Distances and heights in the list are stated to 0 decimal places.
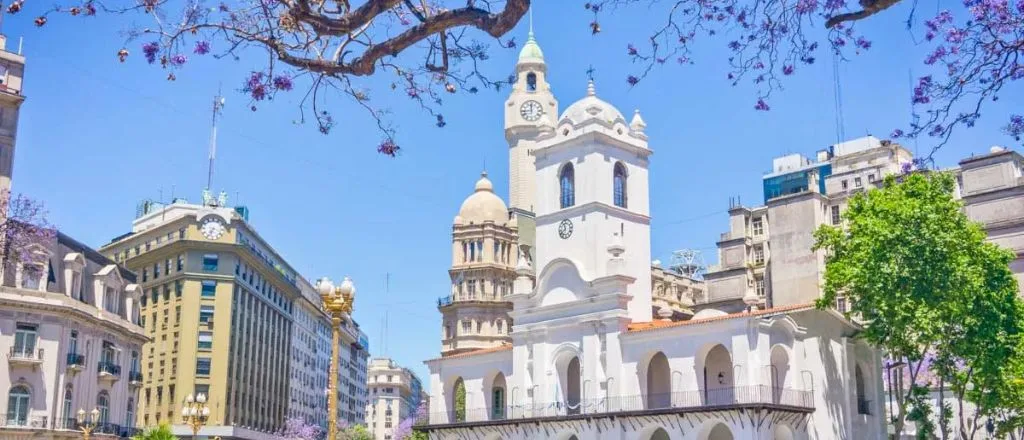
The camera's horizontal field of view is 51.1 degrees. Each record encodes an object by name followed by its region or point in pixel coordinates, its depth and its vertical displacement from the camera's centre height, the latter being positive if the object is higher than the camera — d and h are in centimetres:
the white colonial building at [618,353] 4294 +434
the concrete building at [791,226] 7044 +1545
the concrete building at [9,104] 5003 +1627
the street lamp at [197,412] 3754 +148
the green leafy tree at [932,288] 3978 +610
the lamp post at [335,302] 2659 +379
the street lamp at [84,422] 4064 +133
